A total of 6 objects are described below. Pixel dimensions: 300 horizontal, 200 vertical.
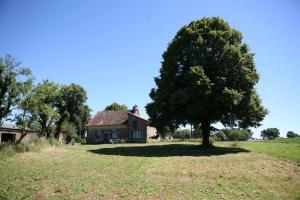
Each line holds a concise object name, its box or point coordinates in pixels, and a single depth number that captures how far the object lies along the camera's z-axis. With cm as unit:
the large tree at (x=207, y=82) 3086
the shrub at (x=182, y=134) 8969
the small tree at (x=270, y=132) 15012
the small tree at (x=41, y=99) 3456
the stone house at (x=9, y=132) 4851
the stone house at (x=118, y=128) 5956
